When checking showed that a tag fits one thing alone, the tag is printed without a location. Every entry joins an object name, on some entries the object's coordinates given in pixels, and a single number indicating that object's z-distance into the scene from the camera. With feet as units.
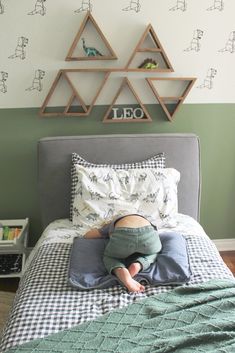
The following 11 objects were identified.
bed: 4.21
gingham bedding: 4.48
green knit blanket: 3.94
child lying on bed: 5.41
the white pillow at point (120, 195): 6.95
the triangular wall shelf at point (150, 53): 7.79
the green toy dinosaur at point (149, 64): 7.95
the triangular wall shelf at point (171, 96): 8.16
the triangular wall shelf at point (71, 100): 7.89
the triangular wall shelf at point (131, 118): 8.13
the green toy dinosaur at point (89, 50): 7.70
